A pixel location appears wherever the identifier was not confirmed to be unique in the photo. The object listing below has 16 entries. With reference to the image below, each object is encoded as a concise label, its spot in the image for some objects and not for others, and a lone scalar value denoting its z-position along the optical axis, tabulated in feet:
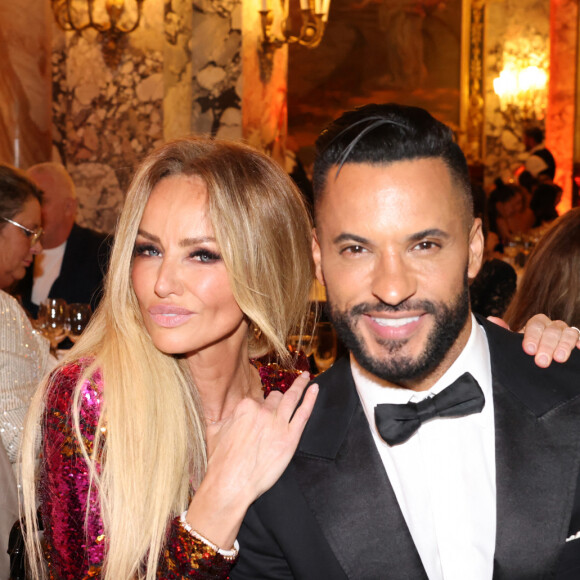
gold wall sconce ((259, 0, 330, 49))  19.20
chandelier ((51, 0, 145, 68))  16.90
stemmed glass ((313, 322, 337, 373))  9.81
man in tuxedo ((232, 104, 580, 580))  5.23
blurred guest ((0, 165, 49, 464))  9.23
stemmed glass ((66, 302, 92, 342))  12.86
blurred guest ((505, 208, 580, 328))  8.75
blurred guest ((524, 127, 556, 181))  27.27
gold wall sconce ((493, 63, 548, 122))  33.37
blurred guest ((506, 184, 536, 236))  23.39
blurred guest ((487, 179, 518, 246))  23.40
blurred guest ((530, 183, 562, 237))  23.45
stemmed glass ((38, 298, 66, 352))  12.89
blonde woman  6.17
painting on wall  31.61
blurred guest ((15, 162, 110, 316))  15.71
